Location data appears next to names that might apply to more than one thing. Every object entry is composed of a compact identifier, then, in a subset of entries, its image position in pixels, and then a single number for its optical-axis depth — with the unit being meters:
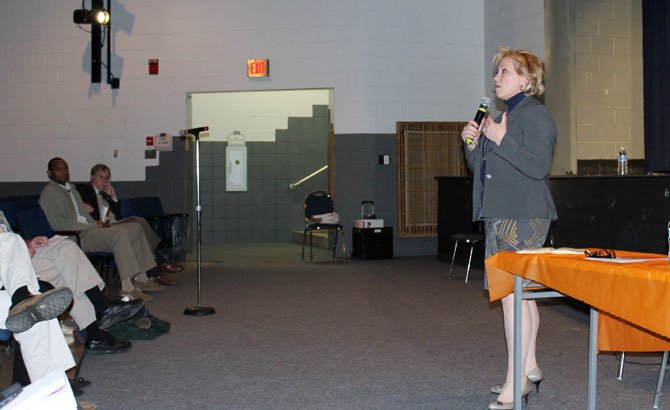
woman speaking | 3.07
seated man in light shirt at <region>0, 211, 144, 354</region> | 4.31
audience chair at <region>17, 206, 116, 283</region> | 5.30
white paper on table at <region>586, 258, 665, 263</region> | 2.49
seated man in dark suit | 6.92
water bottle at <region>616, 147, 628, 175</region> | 7.45
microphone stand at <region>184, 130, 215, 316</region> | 5.62
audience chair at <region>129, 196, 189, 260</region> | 8.10
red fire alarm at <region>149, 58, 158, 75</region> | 9.95
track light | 9.20
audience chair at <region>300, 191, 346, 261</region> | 9.54
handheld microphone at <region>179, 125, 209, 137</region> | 5.69
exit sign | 9.77
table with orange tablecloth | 2.15
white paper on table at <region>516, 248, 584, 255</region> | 2.80
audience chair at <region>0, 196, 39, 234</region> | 5.45
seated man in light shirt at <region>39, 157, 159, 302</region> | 6.18
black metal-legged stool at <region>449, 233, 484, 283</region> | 7.24
